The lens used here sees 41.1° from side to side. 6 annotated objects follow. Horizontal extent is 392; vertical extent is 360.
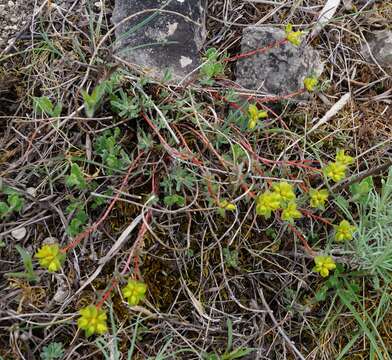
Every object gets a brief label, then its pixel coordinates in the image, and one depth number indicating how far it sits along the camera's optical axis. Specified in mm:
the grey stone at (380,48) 582
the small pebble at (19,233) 466
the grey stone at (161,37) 526
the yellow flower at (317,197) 454
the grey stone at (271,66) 542
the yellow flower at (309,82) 487
